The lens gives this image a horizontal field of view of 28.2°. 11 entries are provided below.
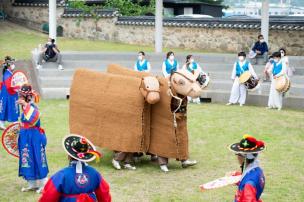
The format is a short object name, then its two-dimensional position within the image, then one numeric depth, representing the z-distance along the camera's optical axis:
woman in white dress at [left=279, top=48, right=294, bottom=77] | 15.29
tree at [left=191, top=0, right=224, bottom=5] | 36.59
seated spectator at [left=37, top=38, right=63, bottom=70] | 18.94
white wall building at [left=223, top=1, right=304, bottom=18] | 85.24
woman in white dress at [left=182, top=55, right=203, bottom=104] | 14.71
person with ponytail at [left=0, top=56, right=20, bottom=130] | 12.70
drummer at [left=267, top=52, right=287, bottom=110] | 15.20
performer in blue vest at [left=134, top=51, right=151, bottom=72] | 16.72
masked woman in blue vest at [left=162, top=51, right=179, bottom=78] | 16.34
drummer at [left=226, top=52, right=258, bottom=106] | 15.96
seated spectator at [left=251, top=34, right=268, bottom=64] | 18.67
